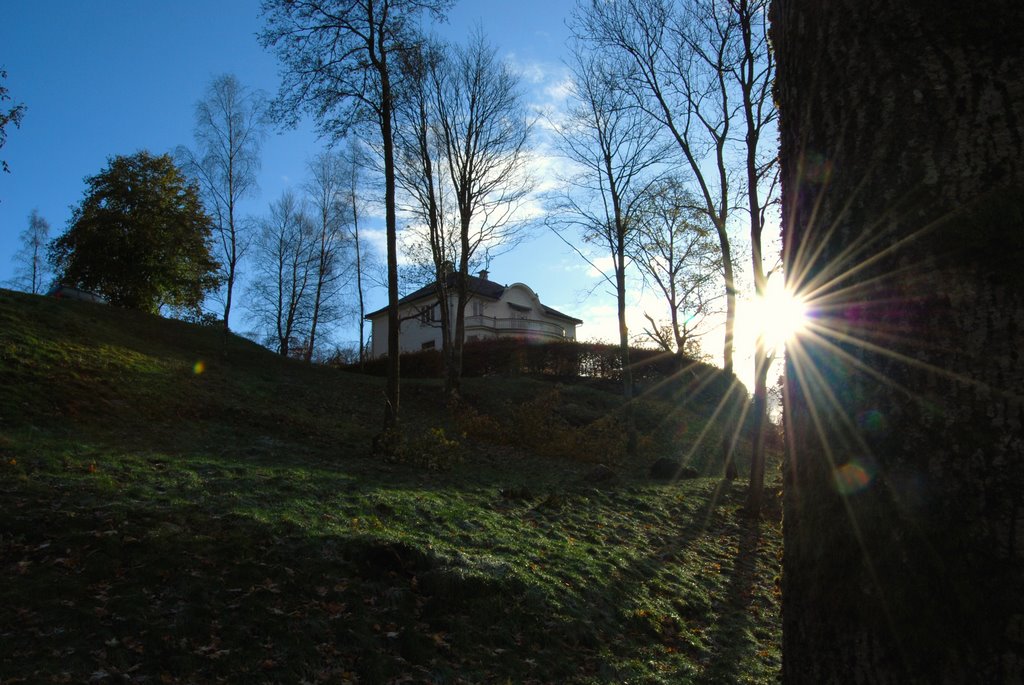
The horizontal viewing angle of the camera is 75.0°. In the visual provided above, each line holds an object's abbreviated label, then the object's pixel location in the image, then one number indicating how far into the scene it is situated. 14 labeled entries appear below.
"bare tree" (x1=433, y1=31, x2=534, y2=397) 22.28
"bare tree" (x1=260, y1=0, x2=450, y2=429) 13.63
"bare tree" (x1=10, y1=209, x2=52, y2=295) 50.06
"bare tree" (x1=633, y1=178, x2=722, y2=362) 23.58
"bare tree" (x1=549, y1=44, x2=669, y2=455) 21.22
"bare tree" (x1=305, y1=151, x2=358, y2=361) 40.75
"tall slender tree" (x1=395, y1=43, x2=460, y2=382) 21.86
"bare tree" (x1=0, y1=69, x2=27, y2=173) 9.98
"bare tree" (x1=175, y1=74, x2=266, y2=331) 21.86
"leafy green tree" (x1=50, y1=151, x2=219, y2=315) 31.44
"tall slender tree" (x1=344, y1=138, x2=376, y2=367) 35.88
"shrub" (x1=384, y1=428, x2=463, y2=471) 12.21
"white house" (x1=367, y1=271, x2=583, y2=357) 42.38
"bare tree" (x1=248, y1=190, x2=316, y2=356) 42.59
